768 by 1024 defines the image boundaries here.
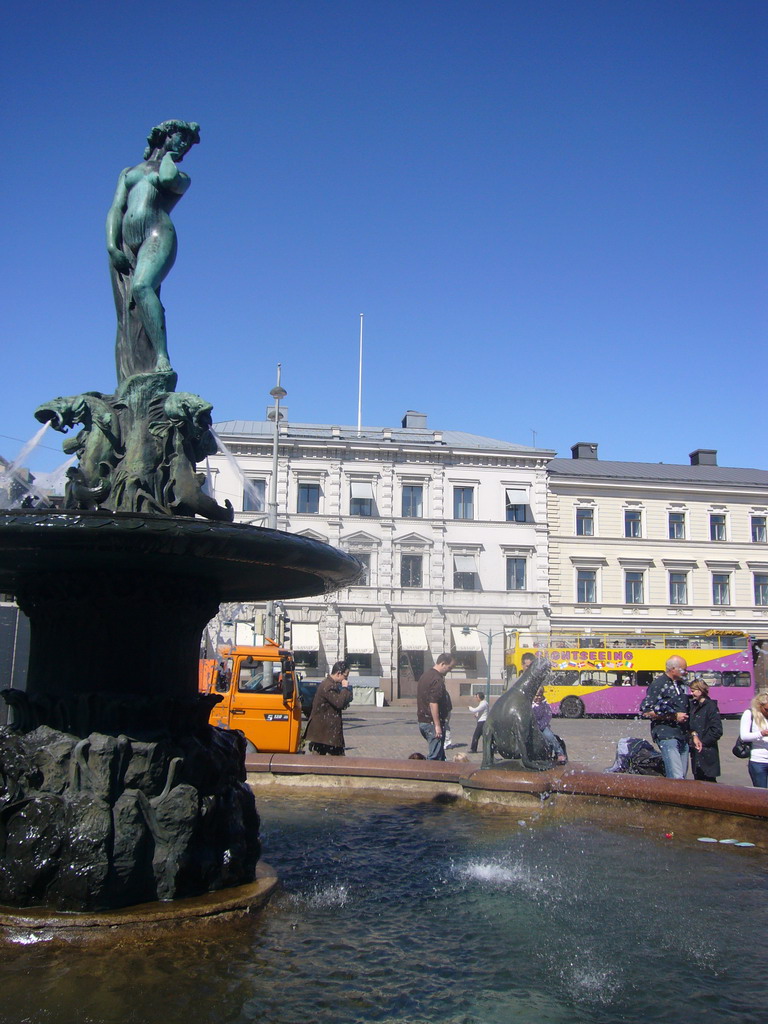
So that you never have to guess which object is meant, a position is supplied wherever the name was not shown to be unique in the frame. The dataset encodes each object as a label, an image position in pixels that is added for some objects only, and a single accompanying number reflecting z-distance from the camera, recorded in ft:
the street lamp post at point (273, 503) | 83.25
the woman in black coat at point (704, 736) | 27.48
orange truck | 44.45
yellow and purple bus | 110.73
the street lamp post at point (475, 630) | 143.74
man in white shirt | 48.80
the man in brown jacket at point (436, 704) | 35.96
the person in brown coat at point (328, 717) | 34.22
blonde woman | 25.84
